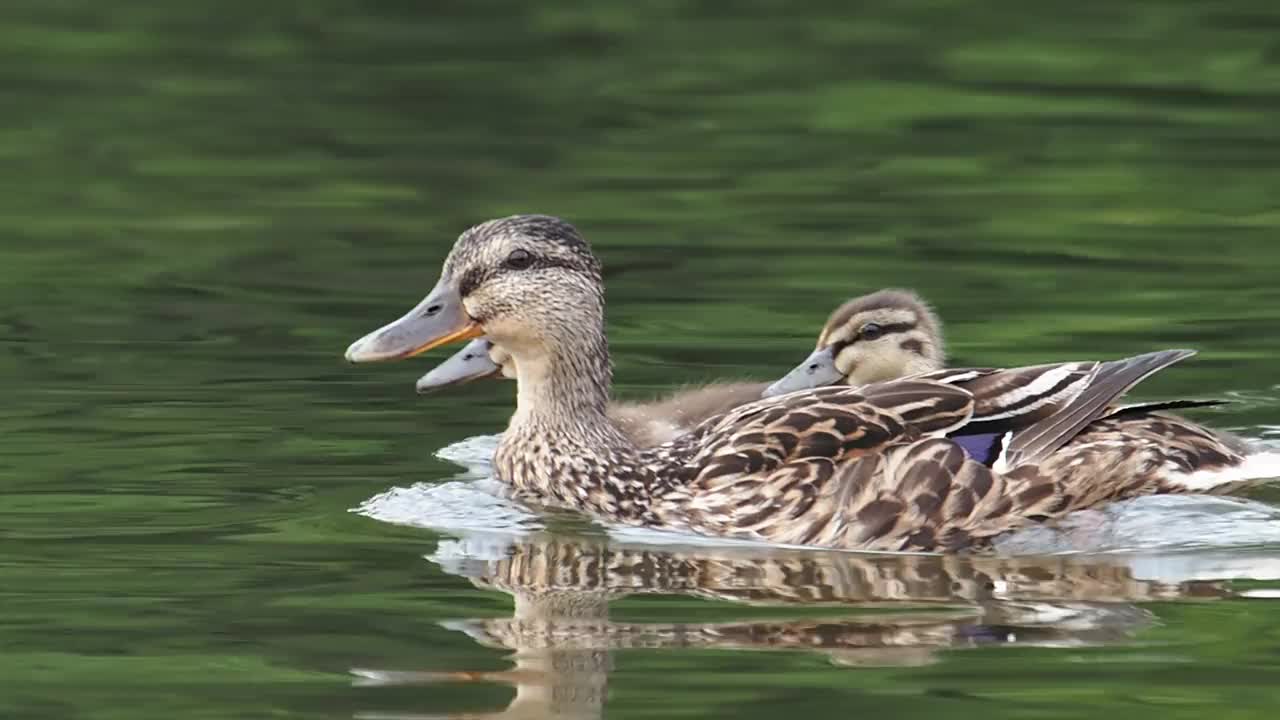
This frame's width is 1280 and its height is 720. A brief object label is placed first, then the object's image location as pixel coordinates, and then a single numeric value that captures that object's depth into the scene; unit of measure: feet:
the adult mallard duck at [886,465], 32.83
